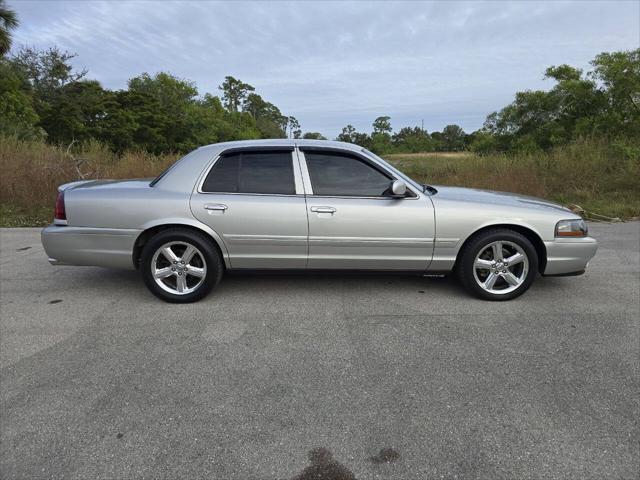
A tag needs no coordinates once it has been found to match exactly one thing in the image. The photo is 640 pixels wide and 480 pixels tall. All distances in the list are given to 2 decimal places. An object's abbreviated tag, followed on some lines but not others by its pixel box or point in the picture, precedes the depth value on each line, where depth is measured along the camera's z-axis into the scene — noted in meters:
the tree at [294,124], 134.89
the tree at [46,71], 32.19
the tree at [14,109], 15.93
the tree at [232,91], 86.38
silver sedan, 3.73
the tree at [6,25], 17.45
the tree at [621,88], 16.25
